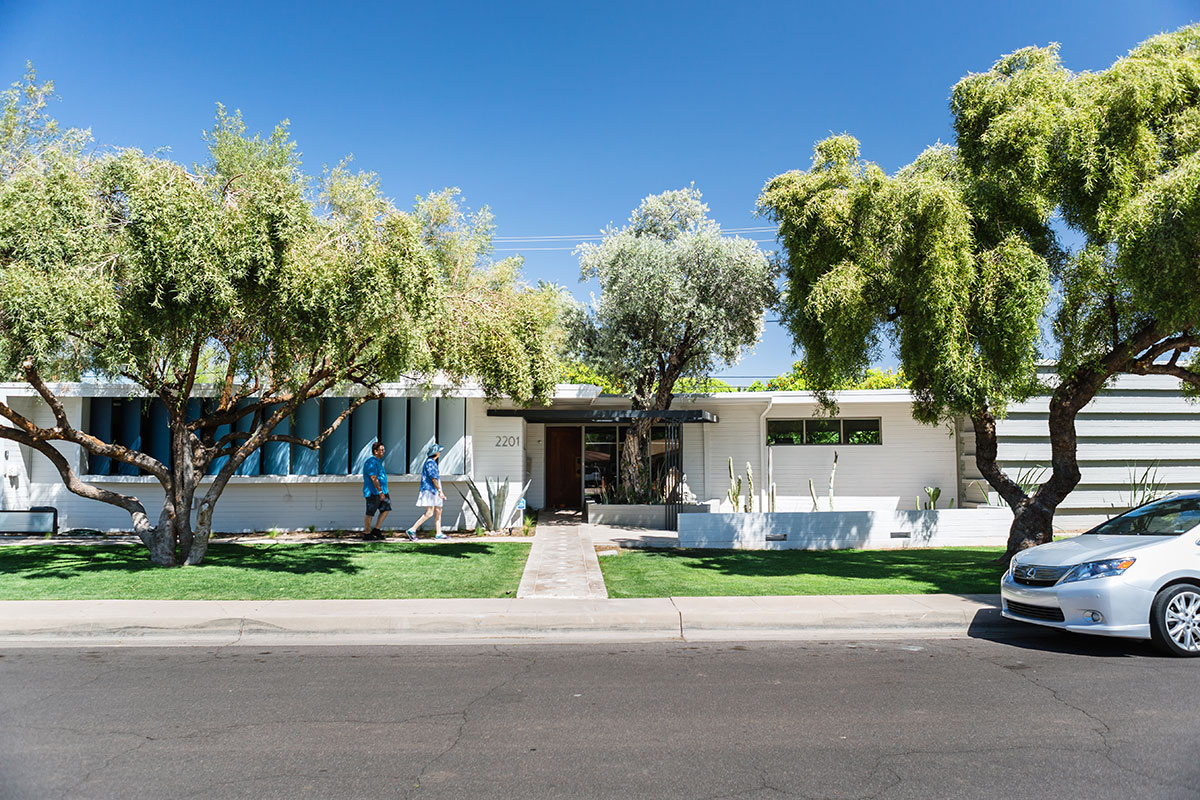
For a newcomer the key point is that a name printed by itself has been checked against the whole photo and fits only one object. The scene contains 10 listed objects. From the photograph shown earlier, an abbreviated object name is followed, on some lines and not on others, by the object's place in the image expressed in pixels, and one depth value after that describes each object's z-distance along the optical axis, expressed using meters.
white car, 6.63
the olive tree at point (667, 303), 16.80
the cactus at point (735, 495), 15.54
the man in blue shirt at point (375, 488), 14.35
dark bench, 15.20
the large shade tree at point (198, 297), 8.61
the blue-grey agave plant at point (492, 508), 15.65
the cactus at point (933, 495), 17.64
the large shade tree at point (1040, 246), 9.00
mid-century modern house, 15.89
